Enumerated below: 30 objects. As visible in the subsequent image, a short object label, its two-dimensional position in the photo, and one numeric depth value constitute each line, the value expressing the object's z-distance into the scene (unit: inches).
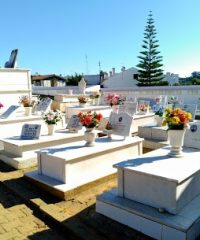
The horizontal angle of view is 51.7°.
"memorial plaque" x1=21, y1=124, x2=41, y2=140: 178.0
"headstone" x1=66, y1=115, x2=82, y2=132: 195.0
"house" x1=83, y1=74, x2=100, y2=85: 1354.2
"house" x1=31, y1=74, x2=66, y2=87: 1167.1
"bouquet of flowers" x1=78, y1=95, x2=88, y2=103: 316.7
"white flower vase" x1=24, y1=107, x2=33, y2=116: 250.6
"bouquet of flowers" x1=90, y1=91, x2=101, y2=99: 352.0
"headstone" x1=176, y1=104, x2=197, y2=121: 230.6
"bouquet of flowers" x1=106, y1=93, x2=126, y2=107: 284.5
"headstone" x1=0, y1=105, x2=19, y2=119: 238.9
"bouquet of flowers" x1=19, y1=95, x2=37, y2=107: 250.0
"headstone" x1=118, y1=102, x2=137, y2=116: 268.8
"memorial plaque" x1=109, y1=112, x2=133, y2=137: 164.0
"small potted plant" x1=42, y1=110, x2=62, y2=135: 186.2
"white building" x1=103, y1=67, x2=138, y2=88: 1147.9
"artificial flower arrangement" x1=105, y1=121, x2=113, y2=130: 165.4
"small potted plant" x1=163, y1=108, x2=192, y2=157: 111.2
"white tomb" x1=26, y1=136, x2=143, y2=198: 128.5
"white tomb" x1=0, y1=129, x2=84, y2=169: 165.8
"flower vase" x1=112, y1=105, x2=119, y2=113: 286.5
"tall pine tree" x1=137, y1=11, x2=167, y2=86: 876.7
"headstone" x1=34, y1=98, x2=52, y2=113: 284.0
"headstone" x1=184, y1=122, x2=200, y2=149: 130.3
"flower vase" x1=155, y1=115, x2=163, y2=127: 211.2
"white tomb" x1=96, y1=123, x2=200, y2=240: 88.3
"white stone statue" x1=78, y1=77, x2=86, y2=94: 422.8
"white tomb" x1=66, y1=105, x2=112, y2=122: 308.0
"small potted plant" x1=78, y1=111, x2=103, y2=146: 145.7
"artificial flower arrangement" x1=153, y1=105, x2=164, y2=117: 207.9
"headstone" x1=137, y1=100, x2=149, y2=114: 279.9
